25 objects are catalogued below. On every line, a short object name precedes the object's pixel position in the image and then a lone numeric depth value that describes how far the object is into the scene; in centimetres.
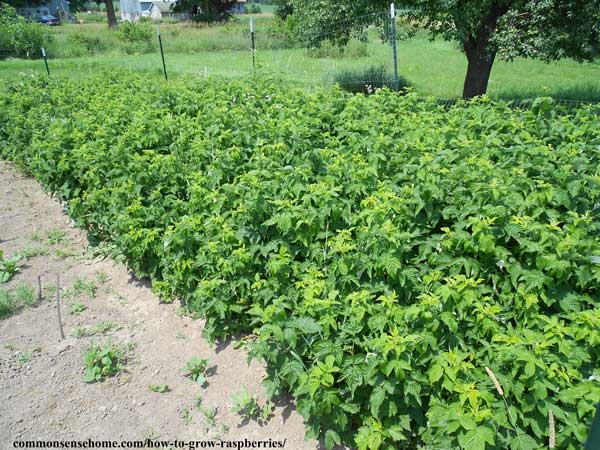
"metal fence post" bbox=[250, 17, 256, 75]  900
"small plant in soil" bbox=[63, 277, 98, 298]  430
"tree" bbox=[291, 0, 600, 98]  825
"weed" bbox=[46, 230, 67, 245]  530
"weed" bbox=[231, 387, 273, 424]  293
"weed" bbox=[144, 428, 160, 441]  293
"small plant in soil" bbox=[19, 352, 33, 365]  353
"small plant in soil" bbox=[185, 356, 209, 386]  332
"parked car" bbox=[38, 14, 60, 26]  5165
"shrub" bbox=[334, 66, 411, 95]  1116
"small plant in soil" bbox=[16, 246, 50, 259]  496
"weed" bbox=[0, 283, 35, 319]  406
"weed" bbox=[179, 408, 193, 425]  302
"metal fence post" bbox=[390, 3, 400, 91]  741
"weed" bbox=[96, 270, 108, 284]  450
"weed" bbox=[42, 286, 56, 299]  429
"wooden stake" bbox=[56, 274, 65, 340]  375
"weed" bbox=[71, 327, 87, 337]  378
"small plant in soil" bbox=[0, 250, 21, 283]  455
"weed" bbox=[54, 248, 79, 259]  499
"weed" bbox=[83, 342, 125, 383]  335
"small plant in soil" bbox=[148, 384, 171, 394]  325
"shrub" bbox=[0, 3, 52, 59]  2395
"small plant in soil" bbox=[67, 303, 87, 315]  405
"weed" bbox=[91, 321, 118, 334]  382
